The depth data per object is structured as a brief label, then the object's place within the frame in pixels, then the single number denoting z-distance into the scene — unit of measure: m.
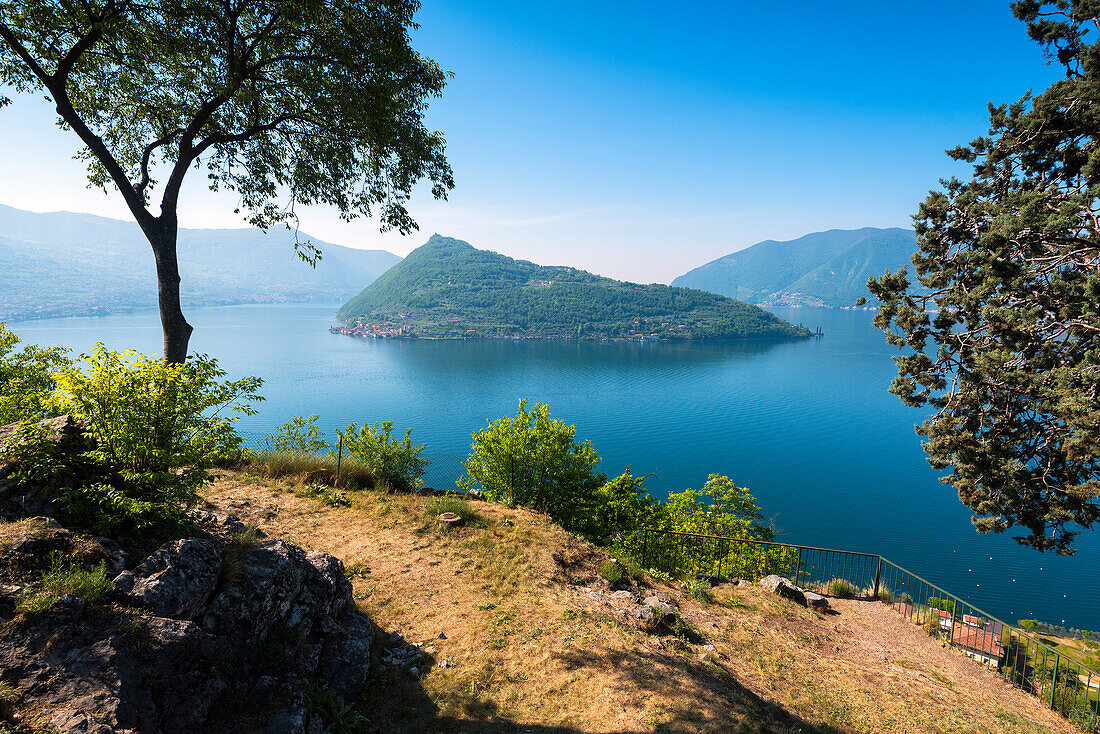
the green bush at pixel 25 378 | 4.79
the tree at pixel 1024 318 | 9.40
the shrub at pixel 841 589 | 12.09
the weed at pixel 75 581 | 3.39
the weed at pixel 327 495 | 11.21
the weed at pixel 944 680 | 8.18
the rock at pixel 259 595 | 4.28
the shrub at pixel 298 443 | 13.50
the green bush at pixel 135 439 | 4.22
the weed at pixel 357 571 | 8.14
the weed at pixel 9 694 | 2.74
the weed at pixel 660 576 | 11.24
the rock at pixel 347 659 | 5.18
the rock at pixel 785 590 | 11.30
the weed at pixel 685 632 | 8.09
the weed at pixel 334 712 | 4.60
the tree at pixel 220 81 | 6.76
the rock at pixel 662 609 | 8.27
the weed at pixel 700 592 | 10.38
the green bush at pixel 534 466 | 17.80
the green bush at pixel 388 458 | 13.64
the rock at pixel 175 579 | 3.78
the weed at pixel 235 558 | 4.45
